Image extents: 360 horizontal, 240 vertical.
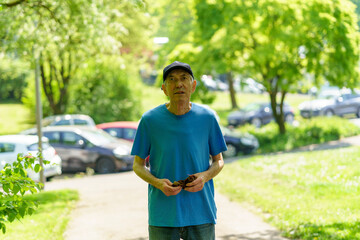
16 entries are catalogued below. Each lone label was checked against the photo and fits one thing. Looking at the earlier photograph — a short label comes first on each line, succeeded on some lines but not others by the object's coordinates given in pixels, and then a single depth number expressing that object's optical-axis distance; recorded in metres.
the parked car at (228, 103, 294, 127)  31.12
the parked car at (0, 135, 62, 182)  16.00
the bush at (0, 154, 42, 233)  4.58
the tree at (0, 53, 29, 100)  41.34
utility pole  13.44
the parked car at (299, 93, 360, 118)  31.23
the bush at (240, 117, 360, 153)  22.48
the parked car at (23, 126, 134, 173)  18.88
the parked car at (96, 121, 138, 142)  22.16
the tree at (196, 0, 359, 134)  19.59
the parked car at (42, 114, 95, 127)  25.92
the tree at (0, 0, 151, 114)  11.25
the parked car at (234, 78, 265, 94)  22.04
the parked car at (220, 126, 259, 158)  21.31
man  3.91
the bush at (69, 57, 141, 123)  32.25
